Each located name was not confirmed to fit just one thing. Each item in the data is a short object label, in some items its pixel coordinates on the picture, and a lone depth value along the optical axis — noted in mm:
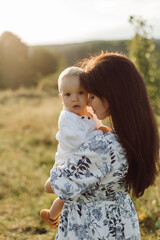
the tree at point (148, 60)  4512
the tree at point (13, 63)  27672
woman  1735
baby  1799
